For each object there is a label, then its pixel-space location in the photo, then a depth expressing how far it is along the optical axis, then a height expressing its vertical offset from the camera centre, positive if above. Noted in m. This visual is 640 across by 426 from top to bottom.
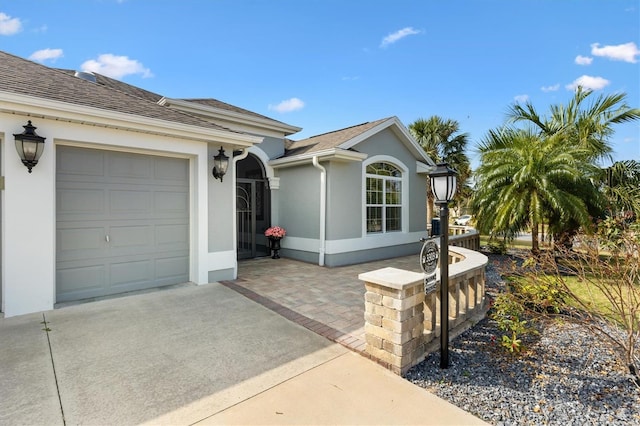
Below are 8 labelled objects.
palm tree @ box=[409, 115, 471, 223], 15.70 +3.78
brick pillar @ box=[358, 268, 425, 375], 3.04 -1.16
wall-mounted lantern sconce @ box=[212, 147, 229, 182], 6.31 +1.02
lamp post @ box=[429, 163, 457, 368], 3.26 -0.21
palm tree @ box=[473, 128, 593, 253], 7.76 +0.85
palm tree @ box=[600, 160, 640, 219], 8.47 +1.04
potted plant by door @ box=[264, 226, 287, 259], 9.58 -0.84
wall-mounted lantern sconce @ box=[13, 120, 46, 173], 4.36 +0.99
